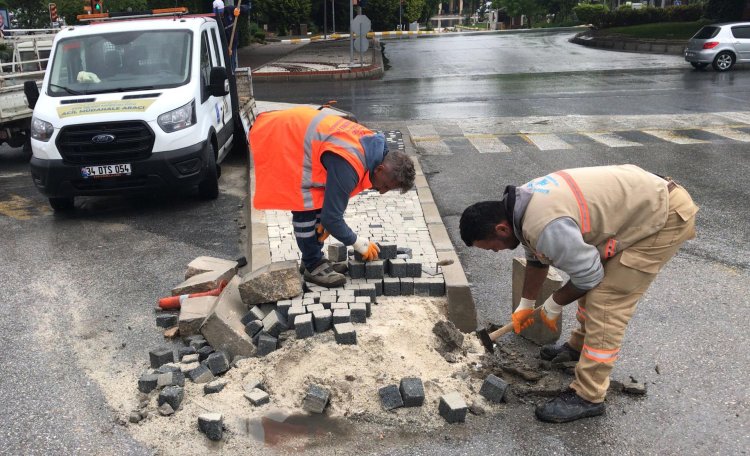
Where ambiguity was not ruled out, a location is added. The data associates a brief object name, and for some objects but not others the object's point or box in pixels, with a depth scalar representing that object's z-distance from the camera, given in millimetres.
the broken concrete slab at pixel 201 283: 5465
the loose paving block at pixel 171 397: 4055
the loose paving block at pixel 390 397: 4024
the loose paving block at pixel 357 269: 5328
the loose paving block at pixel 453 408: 3910
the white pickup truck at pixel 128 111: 7641
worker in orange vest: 4613
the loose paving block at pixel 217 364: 4430
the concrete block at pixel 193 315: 4949
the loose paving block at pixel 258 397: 4074
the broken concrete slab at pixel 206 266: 5746
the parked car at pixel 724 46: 21609
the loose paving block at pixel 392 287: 5250
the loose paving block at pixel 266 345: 4562
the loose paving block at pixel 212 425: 3793
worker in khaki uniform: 3564
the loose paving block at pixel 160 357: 4520
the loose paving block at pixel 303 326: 4602
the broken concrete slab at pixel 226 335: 4613
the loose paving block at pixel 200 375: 4332
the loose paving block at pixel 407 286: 5277
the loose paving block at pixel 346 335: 4531
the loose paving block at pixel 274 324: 4688
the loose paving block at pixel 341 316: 4680
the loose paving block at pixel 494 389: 4105
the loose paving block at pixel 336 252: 5500
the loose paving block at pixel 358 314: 4781
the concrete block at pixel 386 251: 5461
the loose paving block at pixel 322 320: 4652
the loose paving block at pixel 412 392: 4008
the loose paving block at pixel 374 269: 5312
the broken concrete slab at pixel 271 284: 4898
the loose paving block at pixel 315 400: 4008
